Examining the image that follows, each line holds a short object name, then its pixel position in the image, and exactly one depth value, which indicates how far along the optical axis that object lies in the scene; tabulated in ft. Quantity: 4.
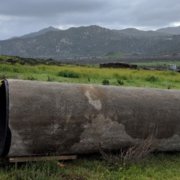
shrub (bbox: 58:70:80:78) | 107.55
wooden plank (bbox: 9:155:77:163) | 24.43
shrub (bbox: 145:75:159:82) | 109.91
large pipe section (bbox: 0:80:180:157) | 24.53
